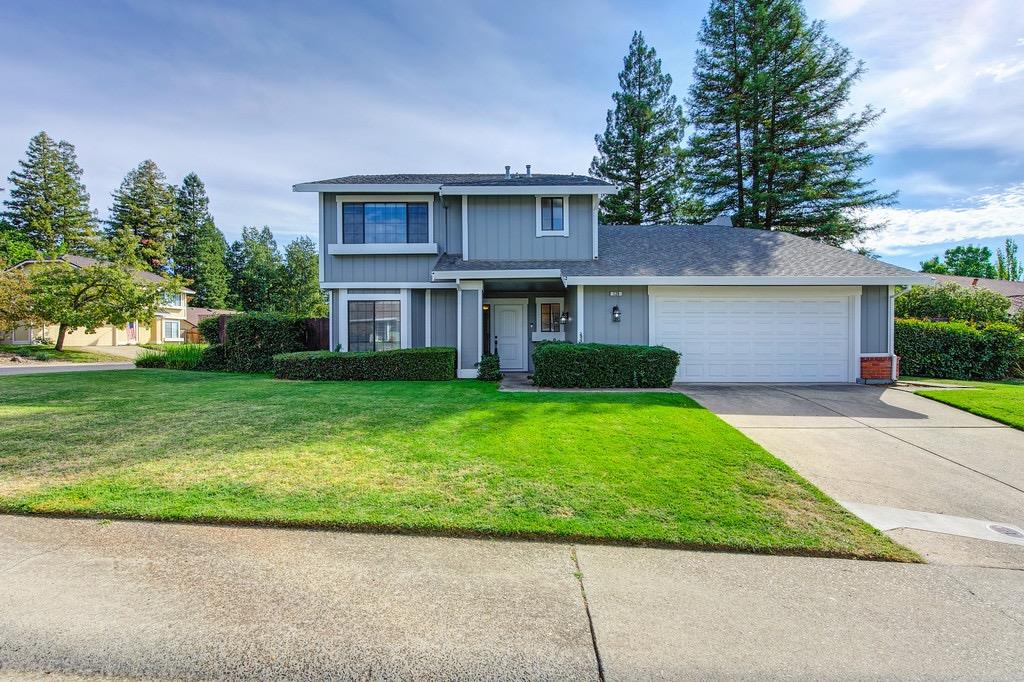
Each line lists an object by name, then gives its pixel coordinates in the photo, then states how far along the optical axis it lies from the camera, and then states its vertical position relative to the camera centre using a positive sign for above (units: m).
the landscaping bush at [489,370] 10.77 -0.89
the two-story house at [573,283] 10.38 +1.35
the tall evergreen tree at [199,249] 40.34 +8.66
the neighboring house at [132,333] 24.44 +0.26
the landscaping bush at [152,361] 13.80 -0.80
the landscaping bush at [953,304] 14.22 +1.02
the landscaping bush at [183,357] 13.39 -0.65
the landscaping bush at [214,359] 13.15 -0.70
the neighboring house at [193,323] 33.41 +1.16
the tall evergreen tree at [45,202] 36.00 +11.84
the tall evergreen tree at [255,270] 32.56 +5.74
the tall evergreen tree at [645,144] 21.47 +9.88
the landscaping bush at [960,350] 11.18 -0.44
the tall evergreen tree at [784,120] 18.00 +9.50
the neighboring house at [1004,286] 22.65 +2.87
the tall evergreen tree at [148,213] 38.88 +11.63
